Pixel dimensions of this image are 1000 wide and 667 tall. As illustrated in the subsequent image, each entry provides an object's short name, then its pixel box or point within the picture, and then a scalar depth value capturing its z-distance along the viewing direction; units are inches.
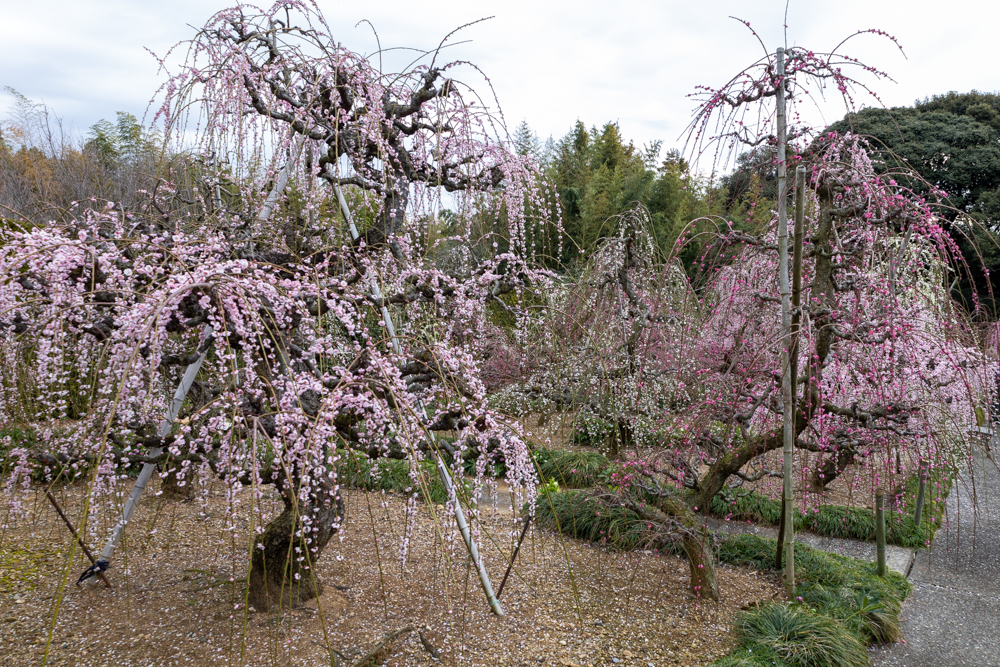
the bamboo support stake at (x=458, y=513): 88.6
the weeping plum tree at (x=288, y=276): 67.4
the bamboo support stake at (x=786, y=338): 87.5
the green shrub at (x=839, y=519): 155.7
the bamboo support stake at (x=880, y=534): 119.3
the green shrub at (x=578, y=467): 180.5
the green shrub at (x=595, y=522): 129.2
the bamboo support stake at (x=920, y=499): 146.6
